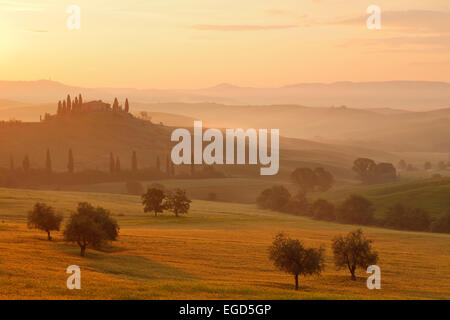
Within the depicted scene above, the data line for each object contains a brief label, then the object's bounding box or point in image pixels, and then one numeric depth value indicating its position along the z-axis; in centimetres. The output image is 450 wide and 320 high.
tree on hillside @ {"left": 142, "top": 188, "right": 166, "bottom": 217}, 11731
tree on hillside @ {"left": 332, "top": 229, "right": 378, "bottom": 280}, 6450
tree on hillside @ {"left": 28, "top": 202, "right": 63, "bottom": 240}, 7569
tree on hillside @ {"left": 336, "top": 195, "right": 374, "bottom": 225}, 13212
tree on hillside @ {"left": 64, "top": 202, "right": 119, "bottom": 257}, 6488
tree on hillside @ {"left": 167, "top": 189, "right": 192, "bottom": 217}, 11731
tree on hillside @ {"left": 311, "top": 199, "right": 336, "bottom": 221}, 13775
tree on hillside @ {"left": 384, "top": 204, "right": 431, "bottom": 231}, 12381
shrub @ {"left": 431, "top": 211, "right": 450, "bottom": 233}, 11991
